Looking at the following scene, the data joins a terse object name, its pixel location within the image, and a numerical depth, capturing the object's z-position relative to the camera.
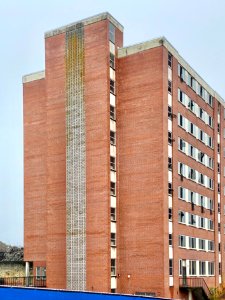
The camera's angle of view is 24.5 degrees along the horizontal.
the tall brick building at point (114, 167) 45.72
